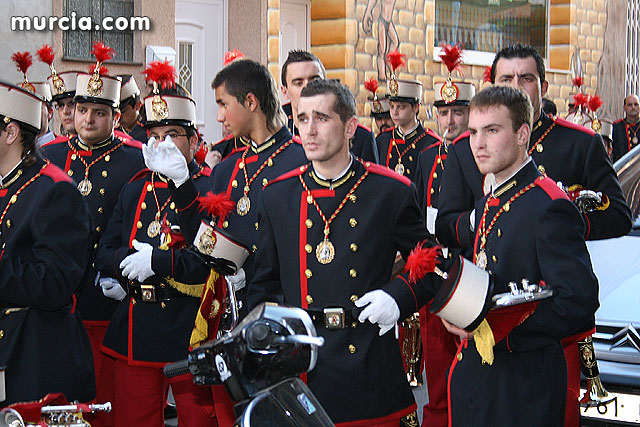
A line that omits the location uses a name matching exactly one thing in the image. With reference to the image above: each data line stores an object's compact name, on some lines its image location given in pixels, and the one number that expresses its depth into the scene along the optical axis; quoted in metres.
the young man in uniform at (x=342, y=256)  3.41
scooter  1.98
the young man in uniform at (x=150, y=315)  4.44
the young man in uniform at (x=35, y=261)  3.41
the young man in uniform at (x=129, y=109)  6.66
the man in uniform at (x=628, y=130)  14.36
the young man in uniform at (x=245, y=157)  4.20
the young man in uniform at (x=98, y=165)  5.11
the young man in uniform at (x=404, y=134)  7.93
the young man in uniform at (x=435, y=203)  5.39
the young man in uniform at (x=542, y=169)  4.23
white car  4.23
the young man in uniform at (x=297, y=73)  5.49
